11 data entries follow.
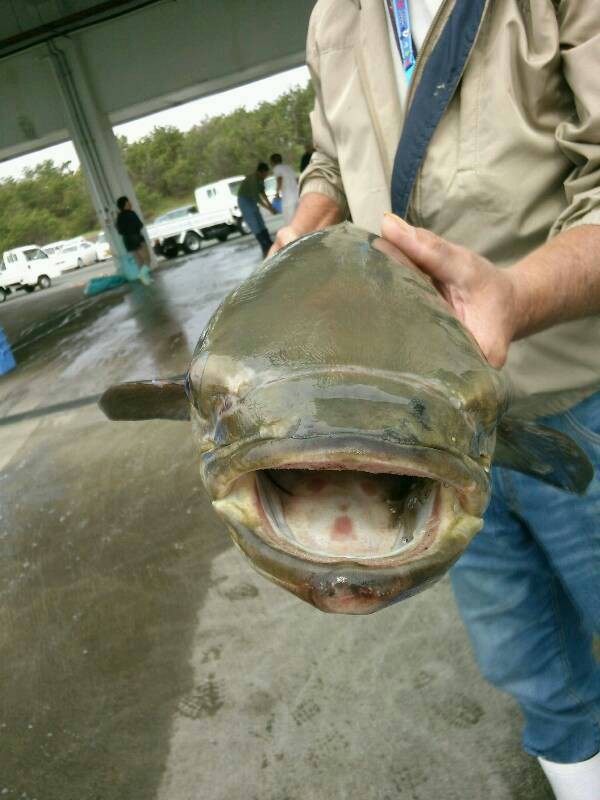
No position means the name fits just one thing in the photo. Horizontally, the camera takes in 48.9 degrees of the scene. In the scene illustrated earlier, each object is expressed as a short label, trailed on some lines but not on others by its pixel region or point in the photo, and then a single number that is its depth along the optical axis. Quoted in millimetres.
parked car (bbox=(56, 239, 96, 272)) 29141
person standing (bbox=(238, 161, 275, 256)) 12352
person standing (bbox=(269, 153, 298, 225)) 11180
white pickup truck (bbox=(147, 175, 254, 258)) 22031
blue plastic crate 8727
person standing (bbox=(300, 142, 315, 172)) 10362
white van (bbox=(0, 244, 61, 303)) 23234
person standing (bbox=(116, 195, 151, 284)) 14789
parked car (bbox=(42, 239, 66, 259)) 28830
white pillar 14836
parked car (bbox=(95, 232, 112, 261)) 30797
